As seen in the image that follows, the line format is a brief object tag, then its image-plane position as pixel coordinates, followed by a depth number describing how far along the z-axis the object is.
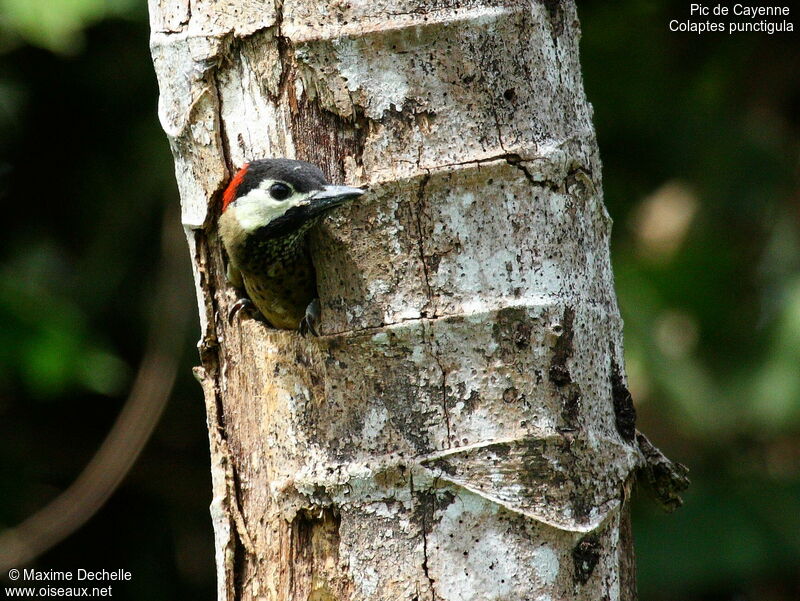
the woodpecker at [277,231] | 5.07
